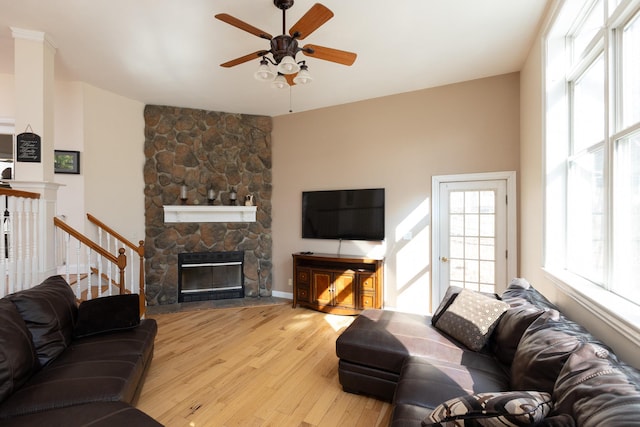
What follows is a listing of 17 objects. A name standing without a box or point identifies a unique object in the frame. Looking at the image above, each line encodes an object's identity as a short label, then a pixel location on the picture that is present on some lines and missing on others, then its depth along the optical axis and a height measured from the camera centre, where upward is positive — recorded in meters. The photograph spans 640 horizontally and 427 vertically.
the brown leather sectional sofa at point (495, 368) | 0.99 -0.81
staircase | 2.43 -0.31
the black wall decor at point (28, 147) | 2.77 +0.62
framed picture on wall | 3.88 +0.69
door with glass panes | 3.64 -0.29
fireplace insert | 4.80 -1.07
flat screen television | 4.33 -0.03
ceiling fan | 1.97 +1.27
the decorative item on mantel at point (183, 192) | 4.65 +0.33
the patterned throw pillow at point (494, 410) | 1.00 -0.72
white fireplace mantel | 4.69 -0.01
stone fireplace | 4.65 +0.54
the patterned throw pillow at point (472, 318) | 2.08 -0.81
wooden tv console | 4.02 -1.02
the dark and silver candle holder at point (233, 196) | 4.91 +0.27
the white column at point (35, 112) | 2.80 +0.98
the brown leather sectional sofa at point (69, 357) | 1.45 -0.96
